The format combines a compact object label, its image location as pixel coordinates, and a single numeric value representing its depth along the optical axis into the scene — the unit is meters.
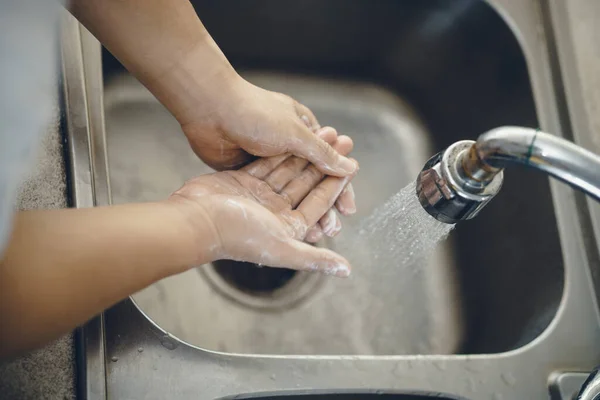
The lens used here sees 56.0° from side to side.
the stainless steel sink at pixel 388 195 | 0.57
